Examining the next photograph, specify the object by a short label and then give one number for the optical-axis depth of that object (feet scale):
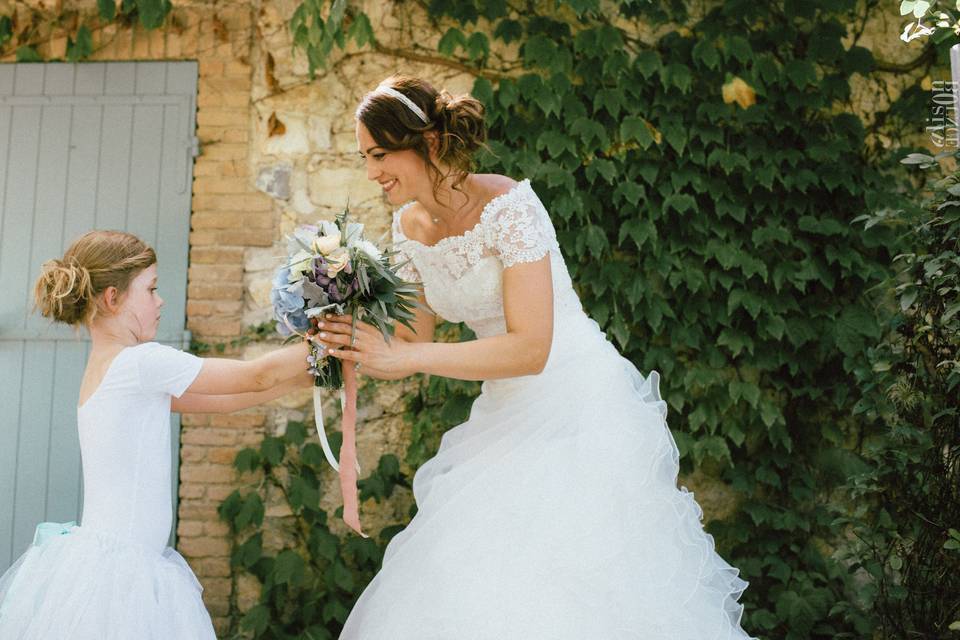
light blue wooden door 13.79
